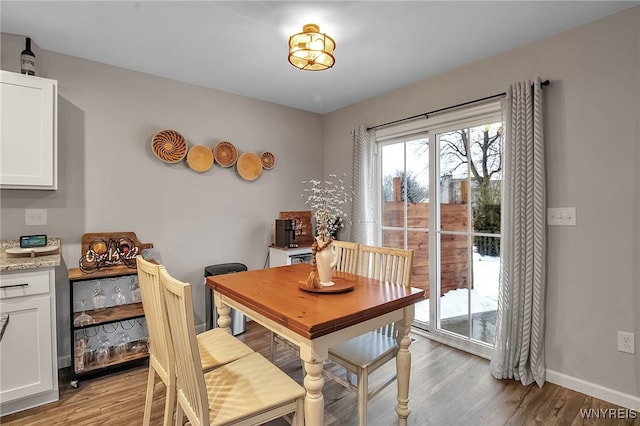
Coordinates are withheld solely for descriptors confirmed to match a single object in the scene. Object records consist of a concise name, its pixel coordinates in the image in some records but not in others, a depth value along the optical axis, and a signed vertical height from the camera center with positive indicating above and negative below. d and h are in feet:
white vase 6.01 -0.91
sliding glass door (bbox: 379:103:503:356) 9.02 -0.25
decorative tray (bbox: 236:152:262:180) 11.54 +1.66
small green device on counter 7.40 -0.62
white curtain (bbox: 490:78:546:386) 7.52 -0.74
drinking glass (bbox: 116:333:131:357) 8.54 -3.49
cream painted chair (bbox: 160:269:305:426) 3.94 -2.48
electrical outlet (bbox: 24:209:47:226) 7.97 -0.08
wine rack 7.69 -2.93
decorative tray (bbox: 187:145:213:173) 10.43 +1.75
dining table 4.51 -1.48
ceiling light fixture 6.52 +3.27
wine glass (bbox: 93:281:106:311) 8.51 -2.20
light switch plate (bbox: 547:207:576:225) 7.34 -0.11
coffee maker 11.58 -0.72
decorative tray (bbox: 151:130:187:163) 9.78 +2.03
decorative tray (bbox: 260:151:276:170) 12.19 +1.96
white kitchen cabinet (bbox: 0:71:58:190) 7.01 +1.79
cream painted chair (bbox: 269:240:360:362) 7.98 -1.17
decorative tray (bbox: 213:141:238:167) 10.96 +2.00
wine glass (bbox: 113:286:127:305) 8.83 -2.25
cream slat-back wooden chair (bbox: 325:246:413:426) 5.53 -2.51
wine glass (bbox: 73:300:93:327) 7.67 -2.51
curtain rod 7.64 +3.00
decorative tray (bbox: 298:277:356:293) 5.80 -1.36
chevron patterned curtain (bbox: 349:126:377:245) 11.84 +0.83
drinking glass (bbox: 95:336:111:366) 8.19 -3.54
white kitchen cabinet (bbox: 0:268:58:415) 6.42 -2.56
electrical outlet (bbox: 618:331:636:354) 6.61 -2.65
